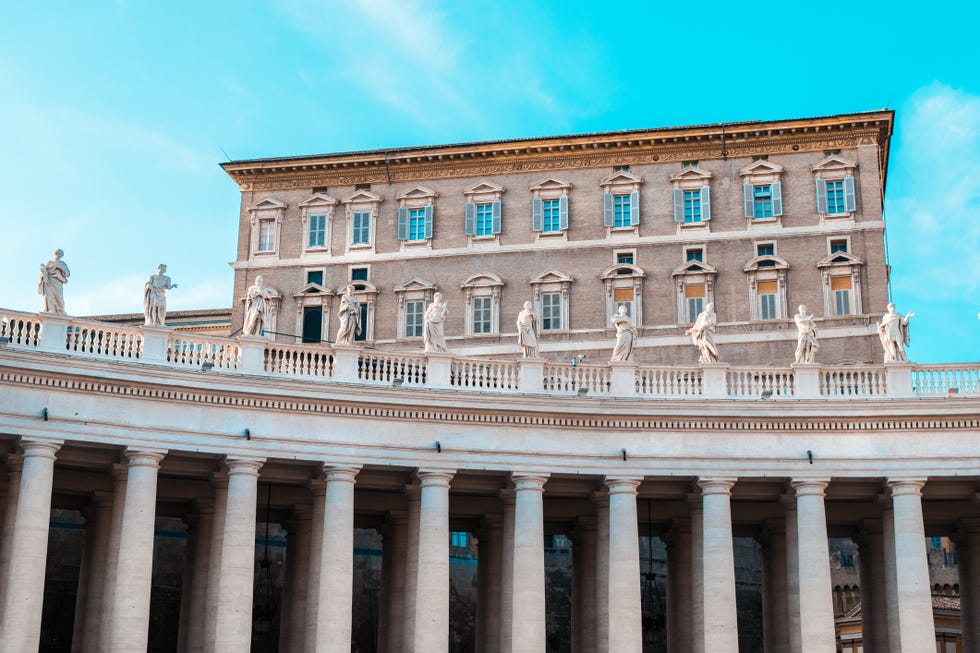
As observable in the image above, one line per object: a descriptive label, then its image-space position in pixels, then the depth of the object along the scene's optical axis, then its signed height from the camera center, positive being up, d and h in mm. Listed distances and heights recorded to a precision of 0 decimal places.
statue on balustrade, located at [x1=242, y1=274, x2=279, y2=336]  45281 +11228
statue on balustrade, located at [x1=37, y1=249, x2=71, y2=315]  43219 +11334
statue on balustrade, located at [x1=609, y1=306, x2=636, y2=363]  47500 +10855
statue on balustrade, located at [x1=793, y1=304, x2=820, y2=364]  47438 +10915
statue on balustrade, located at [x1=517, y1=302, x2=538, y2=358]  47250 +10845
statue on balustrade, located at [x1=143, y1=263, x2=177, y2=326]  44406 +11311
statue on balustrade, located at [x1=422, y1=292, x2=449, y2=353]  46656 +10908
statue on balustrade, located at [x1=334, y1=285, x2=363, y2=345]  46112 +11140
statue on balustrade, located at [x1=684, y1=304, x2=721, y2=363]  47306 +10943
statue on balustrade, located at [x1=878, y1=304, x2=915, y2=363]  47156 +10894
